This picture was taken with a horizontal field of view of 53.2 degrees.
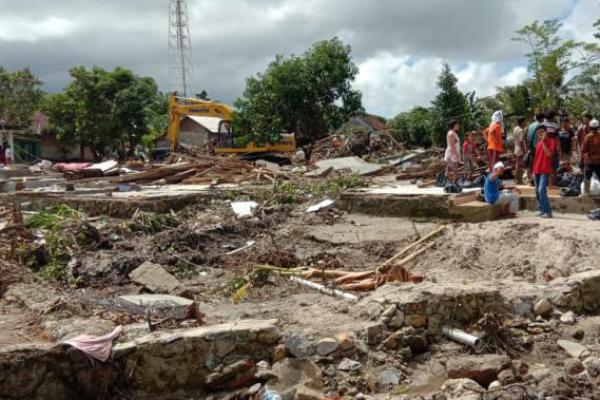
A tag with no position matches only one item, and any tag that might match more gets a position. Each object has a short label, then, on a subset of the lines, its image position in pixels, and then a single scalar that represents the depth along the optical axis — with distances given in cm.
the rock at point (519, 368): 457
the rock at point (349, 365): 455
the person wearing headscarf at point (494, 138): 1041
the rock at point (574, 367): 458
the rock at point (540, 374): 447
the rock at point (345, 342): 466
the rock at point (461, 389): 418
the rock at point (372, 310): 511
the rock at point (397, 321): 503
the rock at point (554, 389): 421
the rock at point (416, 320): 509
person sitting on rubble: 892
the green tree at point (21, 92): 4250
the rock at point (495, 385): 433
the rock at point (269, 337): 466
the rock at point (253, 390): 434
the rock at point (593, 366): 451
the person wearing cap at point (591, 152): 861
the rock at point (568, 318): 538
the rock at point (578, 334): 521
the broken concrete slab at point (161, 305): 518
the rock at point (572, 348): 491
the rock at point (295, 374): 439
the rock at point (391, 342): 488
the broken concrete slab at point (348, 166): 1587
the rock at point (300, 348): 462
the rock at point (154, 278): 715
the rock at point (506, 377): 441
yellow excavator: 2330
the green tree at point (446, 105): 2497
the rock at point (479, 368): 452
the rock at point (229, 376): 446
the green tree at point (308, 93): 2520
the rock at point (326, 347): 464
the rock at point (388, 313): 502
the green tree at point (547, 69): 2198
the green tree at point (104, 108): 3469
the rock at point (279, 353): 462
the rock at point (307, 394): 410
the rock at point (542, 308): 545
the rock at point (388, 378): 455
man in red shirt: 821
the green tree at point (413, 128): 3731
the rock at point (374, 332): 485
